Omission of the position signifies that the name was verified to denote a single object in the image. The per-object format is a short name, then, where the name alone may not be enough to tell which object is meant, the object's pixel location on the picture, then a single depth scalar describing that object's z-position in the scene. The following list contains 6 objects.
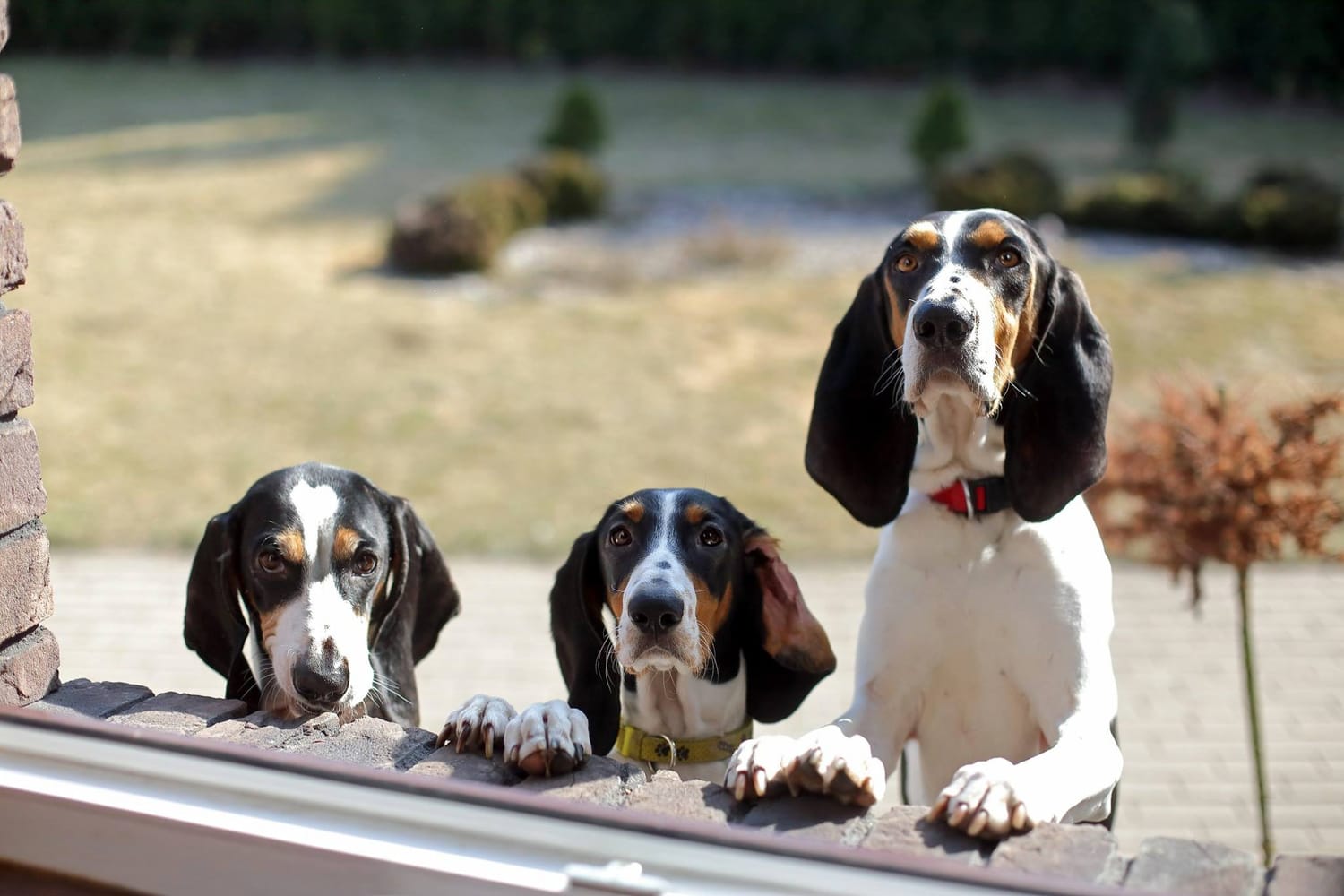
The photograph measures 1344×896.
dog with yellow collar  2.65
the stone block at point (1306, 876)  1.77
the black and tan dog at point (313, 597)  2.67
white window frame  1.76
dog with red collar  2.66
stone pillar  2.36
